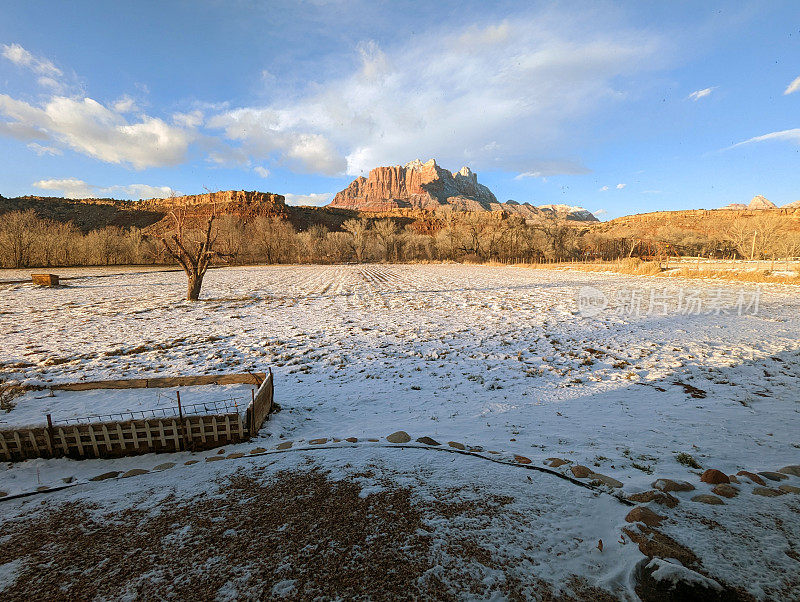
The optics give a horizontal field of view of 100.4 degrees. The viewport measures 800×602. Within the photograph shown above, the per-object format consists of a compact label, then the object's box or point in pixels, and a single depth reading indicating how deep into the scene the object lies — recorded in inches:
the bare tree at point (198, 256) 661.9
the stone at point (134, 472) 170.4
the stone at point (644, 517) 126.9
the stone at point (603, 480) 153.9
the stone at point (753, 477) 154.9
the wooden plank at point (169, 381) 266.3
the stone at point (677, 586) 94.5
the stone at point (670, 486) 149.7
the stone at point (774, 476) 157.7
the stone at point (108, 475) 168.0
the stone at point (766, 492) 144.1
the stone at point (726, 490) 144.8
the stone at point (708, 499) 139.0
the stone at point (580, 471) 162.7
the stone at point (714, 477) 154.7
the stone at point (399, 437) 200.8
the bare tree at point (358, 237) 2888.8
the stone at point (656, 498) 139.0
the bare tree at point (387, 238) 3149.6
